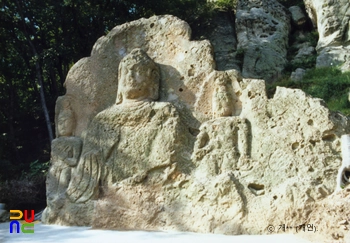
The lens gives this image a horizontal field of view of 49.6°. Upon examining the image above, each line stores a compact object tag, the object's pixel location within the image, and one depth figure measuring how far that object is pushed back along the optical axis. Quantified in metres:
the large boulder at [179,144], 4.57
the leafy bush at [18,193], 8.30
